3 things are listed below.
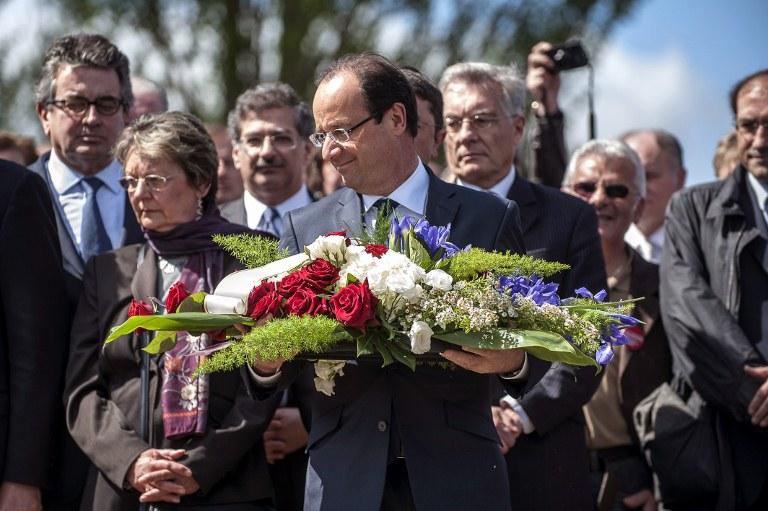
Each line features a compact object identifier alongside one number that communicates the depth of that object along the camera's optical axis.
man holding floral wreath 8.36
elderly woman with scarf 10.55
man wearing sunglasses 13.62
